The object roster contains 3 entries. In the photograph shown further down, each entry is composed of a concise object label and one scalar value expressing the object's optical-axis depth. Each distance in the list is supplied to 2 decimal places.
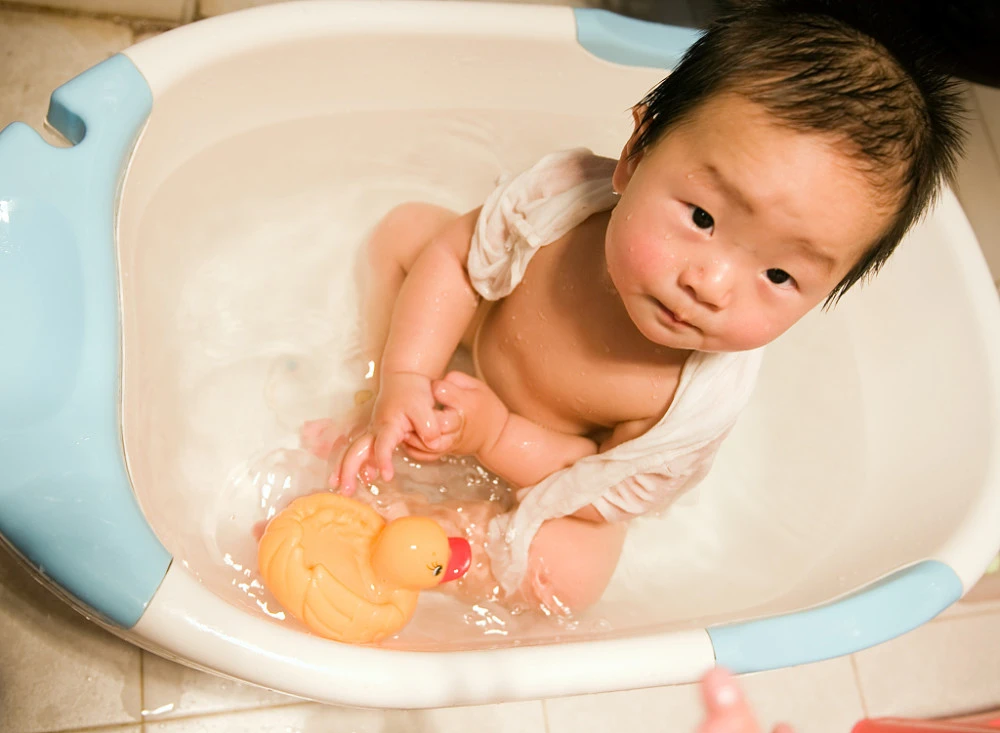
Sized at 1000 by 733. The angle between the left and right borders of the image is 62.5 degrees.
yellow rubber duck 0.81
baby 0.62
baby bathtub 0.71
